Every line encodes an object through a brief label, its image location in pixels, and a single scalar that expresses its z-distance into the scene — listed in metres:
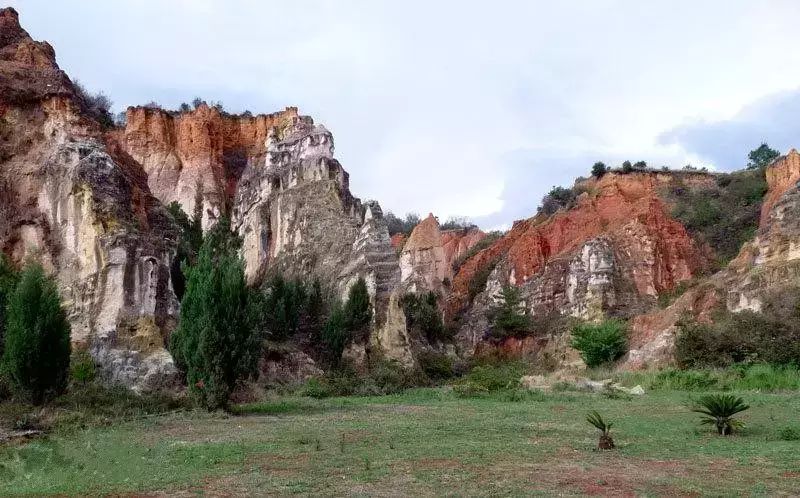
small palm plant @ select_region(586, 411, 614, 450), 13.68
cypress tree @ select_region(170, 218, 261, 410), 21.88
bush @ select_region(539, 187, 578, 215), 66.94
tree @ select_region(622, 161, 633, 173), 64.19
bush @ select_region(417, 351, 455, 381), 42.91
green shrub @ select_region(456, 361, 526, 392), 30.13
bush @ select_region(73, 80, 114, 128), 57.85
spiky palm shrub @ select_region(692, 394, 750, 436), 15.77
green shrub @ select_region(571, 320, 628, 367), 41.84
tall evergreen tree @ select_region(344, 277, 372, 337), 39.78
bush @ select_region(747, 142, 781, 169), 76.81
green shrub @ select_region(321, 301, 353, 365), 38.56
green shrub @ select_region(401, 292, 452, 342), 46.89
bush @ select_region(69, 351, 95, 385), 26.50
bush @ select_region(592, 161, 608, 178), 66.06
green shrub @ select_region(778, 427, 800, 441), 14.73
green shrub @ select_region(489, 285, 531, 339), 52.56
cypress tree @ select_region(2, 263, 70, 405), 21.28
